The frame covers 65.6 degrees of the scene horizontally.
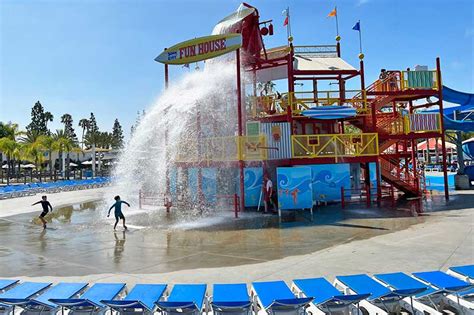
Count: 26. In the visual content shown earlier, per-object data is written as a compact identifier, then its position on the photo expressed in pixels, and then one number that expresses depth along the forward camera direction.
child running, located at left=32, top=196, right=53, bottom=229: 16.95
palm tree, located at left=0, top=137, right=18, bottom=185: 52.71
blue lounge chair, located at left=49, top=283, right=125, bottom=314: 5.66
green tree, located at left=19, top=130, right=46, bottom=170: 55.94
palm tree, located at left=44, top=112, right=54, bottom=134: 121.53
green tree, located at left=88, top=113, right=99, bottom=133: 140.71
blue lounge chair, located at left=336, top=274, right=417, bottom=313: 5.85
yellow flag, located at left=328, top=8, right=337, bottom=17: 26.47
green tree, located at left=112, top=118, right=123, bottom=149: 138.10
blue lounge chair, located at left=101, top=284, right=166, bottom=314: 5.55
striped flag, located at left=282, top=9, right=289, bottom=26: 24.50
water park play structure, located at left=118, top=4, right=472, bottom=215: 19.41
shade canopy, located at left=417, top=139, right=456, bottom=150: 61.64
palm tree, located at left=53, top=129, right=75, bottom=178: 59.81
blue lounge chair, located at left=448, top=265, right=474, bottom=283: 6.73
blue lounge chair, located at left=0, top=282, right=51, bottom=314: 5.79
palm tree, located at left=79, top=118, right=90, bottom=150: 139.25
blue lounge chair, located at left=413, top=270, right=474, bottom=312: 5.91
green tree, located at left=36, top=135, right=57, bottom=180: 58.59
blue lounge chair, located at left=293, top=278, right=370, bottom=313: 5.57
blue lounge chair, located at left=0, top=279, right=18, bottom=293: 6.94
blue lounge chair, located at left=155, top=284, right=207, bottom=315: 5.51
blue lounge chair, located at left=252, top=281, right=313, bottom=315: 5.40
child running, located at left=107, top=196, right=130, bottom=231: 15.55
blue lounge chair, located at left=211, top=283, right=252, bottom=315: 5.49
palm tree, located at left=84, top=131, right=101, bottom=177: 91.33
